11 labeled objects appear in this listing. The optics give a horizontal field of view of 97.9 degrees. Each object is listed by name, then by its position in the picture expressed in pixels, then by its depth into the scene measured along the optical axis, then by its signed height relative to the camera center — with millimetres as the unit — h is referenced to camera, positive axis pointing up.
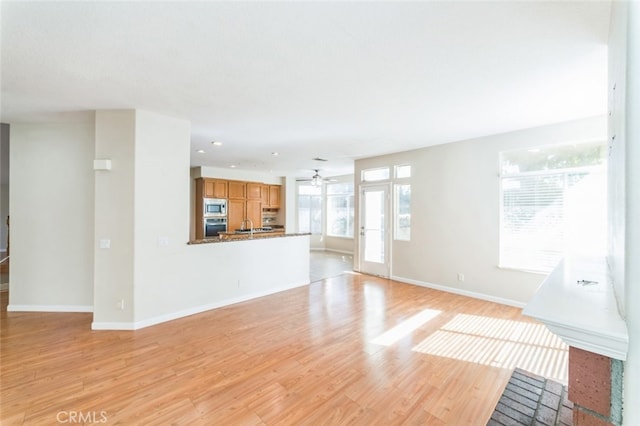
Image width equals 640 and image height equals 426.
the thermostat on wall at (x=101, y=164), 3428 +583
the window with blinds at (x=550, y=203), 3637 +162
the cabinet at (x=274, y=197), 9242 +536
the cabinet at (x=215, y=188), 7758 +685
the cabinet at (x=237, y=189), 8242 +702
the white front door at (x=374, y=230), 6117 -368
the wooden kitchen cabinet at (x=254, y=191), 8680 +690
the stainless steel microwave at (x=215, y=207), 7746 +149
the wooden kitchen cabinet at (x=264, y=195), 9003 +573
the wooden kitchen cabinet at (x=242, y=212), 8188 +11
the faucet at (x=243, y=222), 8414 -305
